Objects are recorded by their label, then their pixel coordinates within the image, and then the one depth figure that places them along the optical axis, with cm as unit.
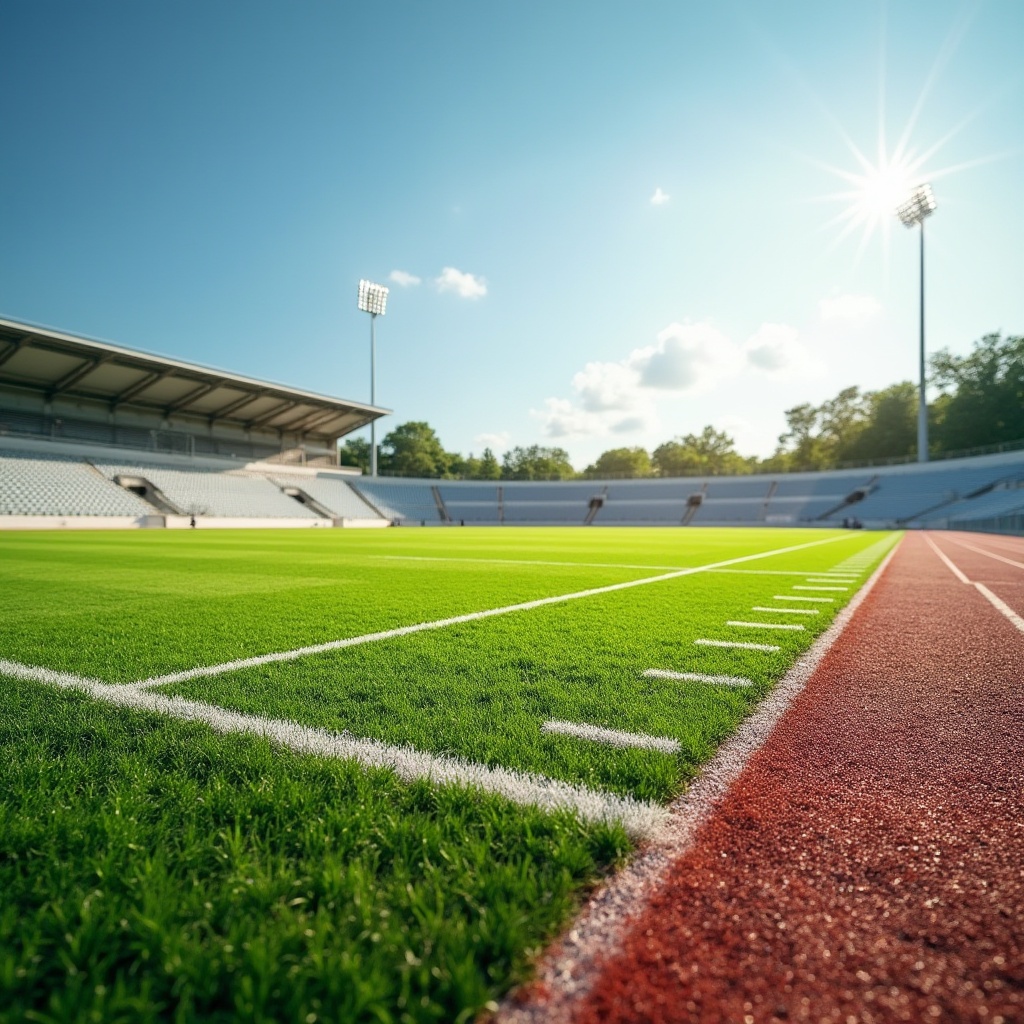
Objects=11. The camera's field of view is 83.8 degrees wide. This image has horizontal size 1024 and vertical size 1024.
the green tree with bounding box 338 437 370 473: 8600
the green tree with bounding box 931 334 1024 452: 5647
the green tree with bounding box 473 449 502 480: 9783
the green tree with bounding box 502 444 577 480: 10094
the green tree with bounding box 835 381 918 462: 6644
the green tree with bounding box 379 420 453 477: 8238
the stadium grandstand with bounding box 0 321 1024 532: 3425
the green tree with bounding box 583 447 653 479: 10350
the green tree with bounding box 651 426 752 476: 9650
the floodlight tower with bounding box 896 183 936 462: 4784
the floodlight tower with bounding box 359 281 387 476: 5888
